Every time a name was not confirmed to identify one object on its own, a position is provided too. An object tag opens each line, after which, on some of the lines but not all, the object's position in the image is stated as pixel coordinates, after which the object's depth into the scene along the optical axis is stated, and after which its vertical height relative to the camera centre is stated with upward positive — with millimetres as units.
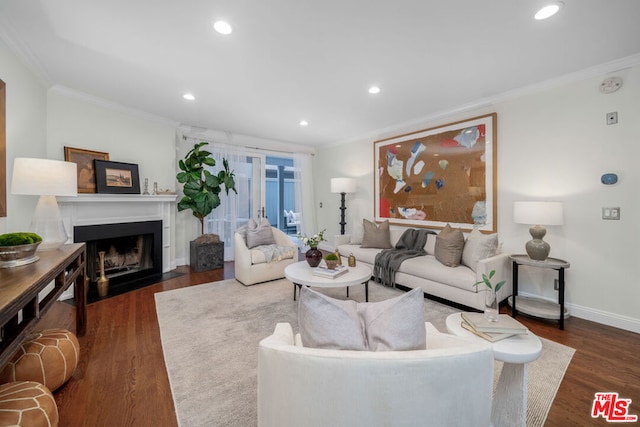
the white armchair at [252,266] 3621 -803
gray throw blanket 3496 -626
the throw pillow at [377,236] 4203 -440
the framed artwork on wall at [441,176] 3404 +511
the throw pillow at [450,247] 3125 -470
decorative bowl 1519 -258
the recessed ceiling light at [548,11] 1736 +1379
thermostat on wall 2465 +290
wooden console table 1073 -373
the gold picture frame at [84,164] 3291 +644
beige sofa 2719 -795
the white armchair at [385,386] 762 -535
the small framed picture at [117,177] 3500 +492
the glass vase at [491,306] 1396 -535
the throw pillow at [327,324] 963 -442
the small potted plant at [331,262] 2910 -586
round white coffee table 2605 -718
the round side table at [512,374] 1205 -876
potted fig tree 4277 +227
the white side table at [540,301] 2494 -1018
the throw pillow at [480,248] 2922 -451
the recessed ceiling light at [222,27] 1929 +1413
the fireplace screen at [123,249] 3435 -564
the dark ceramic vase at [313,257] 3074 -558
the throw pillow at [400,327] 987 -460
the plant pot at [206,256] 4305 -763
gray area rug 1544 -1142
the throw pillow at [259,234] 4000 -372
